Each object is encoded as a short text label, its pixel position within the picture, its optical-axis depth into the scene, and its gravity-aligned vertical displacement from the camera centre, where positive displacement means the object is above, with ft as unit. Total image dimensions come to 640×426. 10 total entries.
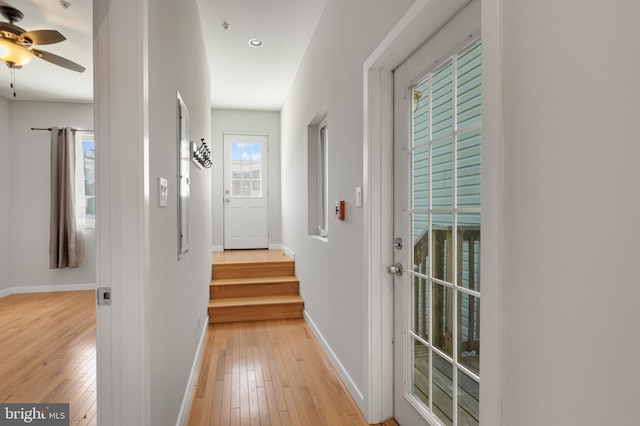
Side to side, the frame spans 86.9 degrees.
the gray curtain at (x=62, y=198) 16.16 +0.42
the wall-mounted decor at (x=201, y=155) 8.63 +1.54
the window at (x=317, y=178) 12.73 +1.14
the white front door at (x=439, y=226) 4.19 -0.26
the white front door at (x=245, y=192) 19.47 +0.91
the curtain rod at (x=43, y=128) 16.40 +3.83
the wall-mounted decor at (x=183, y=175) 6.75 +0.69
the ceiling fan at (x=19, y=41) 8.46 +4.30
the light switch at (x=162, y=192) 4.99 +0.23
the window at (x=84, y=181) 16.84 +1.32
